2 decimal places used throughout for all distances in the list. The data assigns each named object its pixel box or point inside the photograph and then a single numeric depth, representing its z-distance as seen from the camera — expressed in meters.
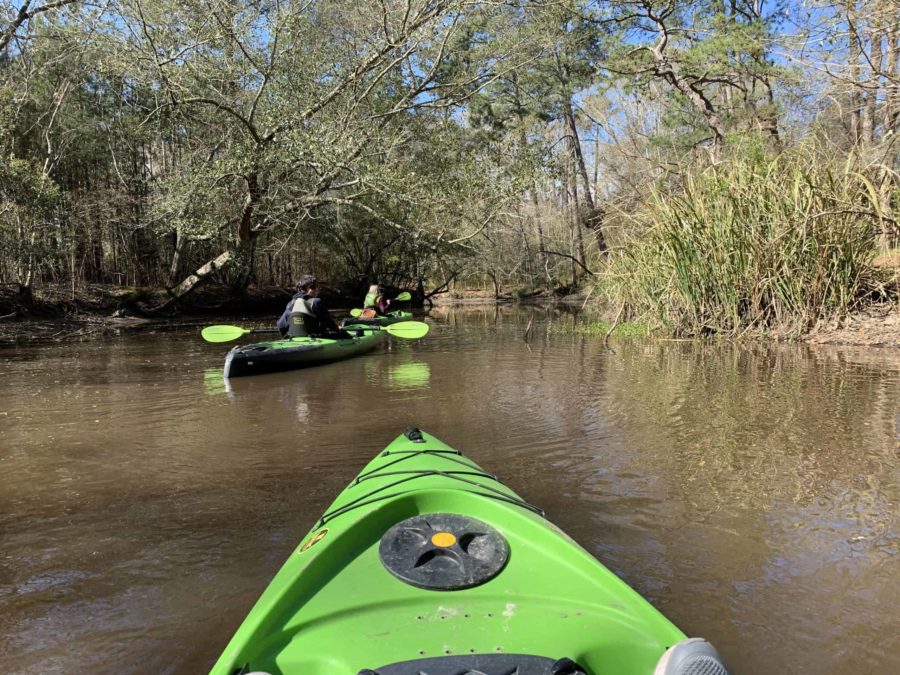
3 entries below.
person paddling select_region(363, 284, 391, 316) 12.59
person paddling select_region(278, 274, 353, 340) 7.79
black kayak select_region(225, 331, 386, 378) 6.87
